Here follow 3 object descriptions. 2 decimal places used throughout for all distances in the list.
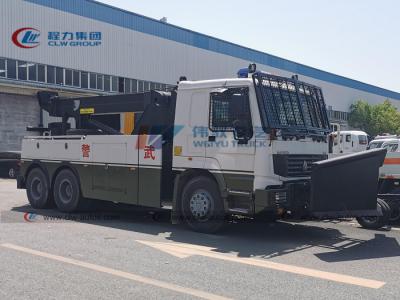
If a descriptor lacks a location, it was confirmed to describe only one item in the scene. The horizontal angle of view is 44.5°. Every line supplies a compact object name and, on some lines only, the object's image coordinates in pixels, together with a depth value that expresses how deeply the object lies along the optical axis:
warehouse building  29.75
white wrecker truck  8.03
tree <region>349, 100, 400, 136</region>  66.88
